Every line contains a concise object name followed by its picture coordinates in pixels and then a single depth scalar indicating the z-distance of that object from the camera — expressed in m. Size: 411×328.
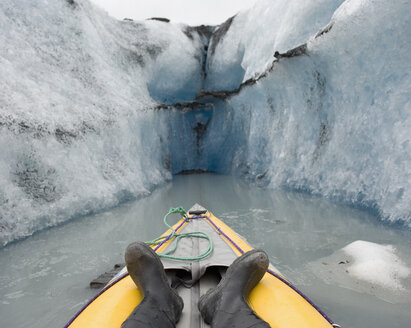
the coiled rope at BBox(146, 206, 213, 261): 1.92
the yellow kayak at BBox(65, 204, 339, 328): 1.33
